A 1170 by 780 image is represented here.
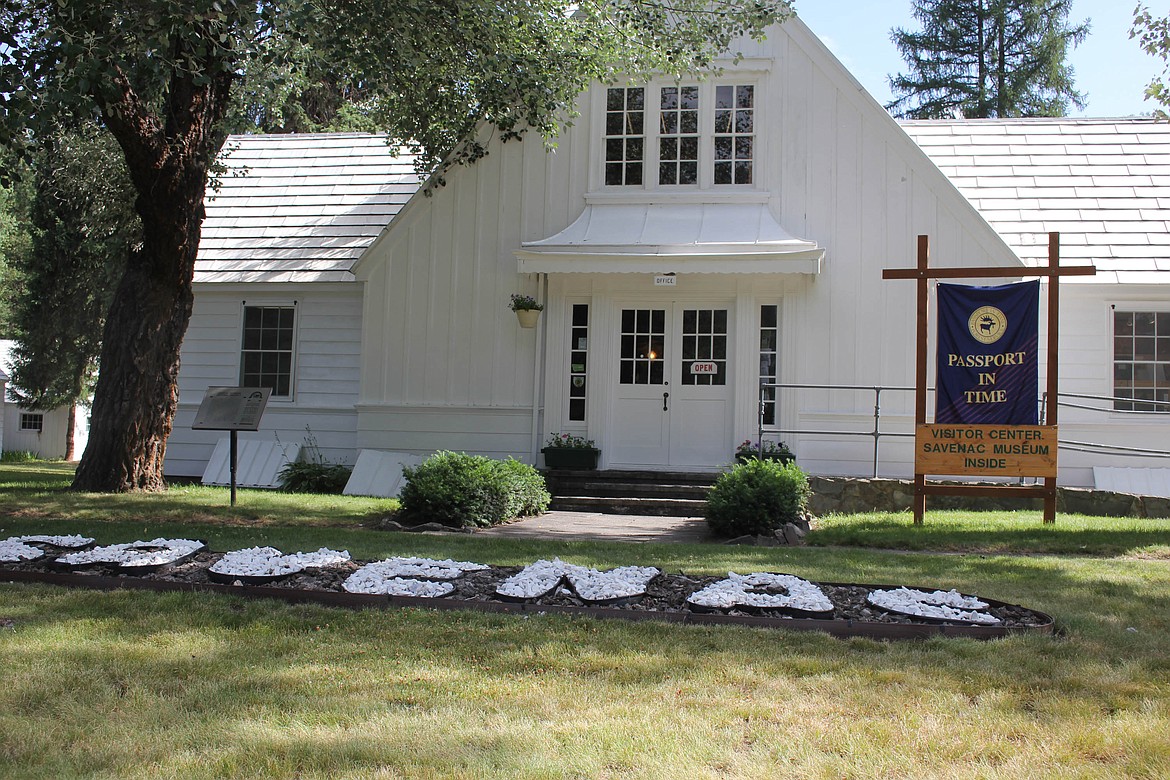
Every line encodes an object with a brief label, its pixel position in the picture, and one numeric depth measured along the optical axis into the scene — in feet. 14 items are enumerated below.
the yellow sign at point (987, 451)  33.35
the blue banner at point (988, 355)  33.71
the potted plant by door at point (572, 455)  43.47
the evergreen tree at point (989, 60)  102.32
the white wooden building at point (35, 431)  105.09
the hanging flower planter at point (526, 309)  44.14
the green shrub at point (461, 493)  34.19
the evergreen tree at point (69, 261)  55.72
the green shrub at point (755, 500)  32.50
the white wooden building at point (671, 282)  43.37
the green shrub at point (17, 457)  89.68
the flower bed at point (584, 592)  17.34
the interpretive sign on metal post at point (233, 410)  36.01
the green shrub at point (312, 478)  46.42
